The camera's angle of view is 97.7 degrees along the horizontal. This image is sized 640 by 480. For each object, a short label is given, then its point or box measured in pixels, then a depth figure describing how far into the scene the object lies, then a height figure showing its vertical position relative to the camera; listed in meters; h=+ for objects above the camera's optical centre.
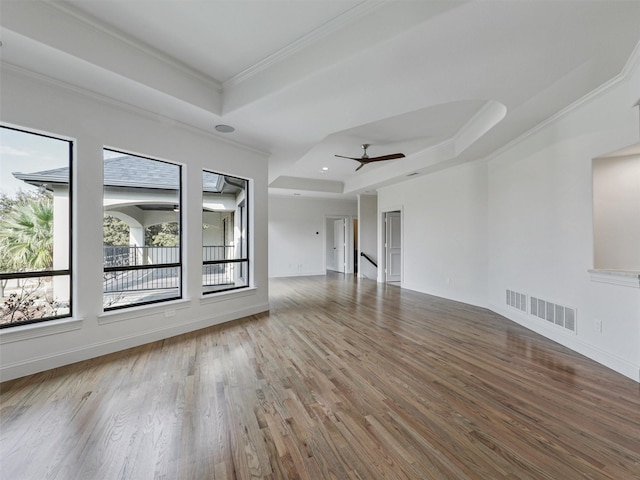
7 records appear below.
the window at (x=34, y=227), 2.61 +0.16
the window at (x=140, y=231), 3.23 +0.15
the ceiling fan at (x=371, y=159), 5.05 +1.53
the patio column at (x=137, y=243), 3.42 -0.01
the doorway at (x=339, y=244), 10.38 -0.10
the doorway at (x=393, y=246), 8.13 -0.15
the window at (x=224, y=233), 4.18 +0.15
